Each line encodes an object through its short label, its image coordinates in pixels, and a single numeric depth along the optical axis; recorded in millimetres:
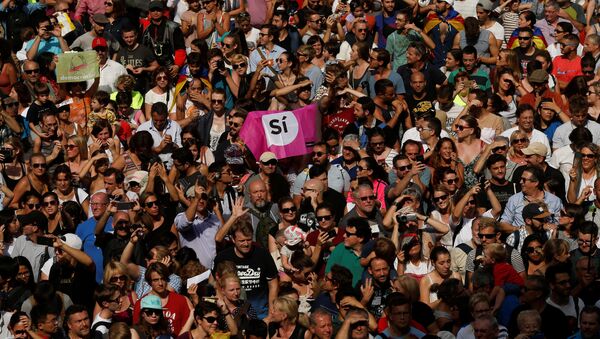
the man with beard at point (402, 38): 24094
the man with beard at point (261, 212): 19562
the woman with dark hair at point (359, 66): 23188
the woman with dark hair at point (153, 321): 17062
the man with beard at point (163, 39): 24453
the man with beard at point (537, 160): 20297
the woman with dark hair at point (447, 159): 20469
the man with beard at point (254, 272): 18156
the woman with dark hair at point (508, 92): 22438
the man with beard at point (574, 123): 21438
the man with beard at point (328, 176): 20453
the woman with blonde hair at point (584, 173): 20203
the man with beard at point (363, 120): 21812
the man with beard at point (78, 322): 16953
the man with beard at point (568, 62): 23594
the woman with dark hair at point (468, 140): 20953
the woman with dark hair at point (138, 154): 21500
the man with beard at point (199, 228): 19391
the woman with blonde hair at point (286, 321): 16844
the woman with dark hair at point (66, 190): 20625
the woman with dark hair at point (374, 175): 20188
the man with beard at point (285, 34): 24797
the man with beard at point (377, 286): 17672
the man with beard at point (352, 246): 18266
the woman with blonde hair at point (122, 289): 17573
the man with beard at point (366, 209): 19297
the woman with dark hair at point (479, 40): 24172
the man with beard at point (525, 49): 23812
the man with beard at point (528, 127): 21234
